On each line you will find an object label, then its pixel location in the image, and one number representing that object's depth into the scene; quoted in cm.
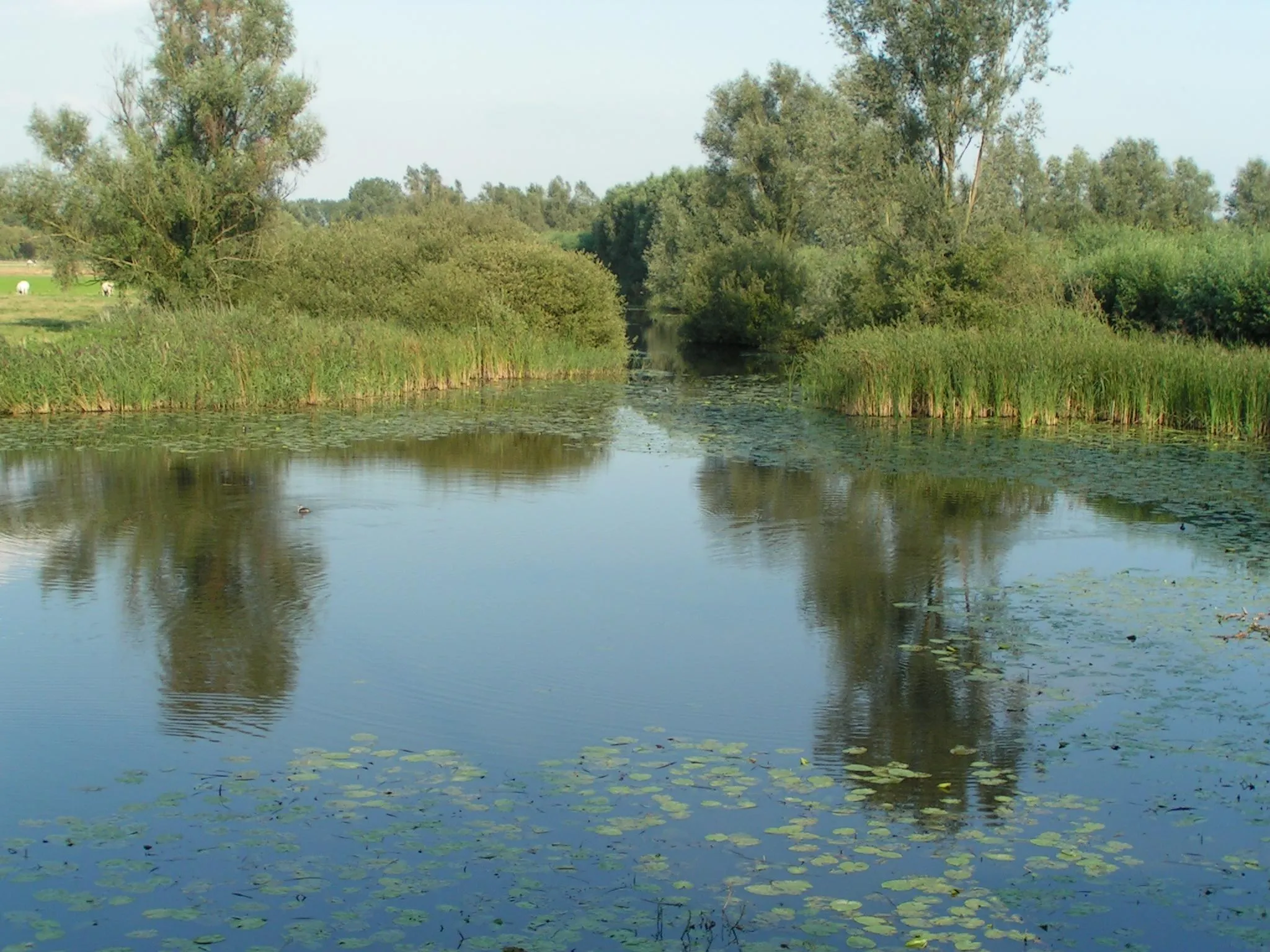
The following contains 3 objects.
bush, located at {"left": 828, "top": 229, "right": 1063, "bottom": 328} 2497
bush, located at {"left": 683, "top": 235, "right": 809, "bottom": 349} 3866
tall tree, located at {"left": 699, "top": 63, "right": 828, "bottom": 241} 4478
